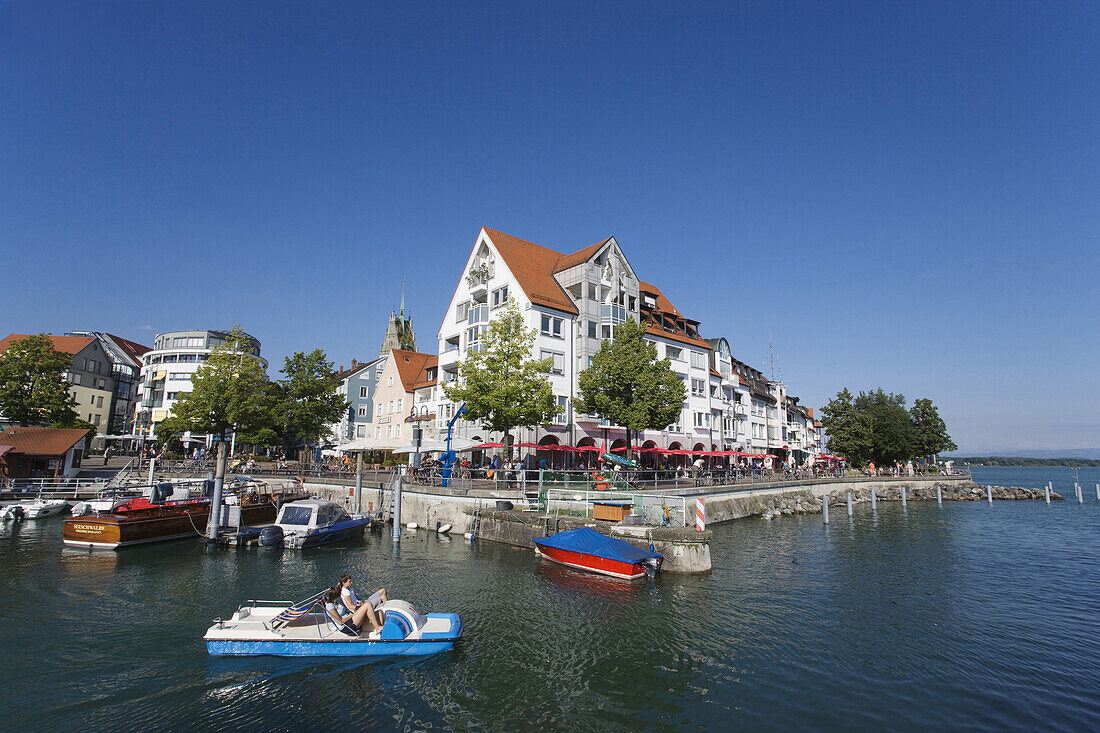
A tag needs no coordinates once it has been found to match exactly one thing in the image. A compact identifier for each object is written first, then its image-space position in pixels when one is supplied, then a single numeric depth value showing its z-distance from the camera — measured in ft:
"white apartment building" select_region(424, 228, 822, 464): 151.64
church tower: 445.37
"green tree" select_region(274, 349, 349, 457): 173.88
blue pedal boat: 45.65
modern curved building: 266.36
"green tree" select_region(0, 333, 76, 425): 165.99
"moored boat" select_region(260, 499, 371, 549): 92.38
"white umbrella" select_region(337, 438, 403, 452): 123.95
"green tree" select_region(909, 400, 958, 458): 284.00
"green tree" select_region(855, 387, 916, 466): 270.46
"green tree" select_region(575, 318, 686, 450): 130.31
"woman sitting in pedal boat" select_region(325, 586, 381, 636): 46.39
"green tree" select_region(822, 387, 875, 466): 267.39
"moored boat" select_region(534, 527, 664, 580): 71.87
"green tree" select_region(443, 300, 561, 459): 121.70
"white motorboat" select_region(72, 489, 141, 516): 104.00
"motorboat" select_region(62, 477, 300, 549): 89.61
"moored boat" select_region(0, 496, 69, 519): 118.78
